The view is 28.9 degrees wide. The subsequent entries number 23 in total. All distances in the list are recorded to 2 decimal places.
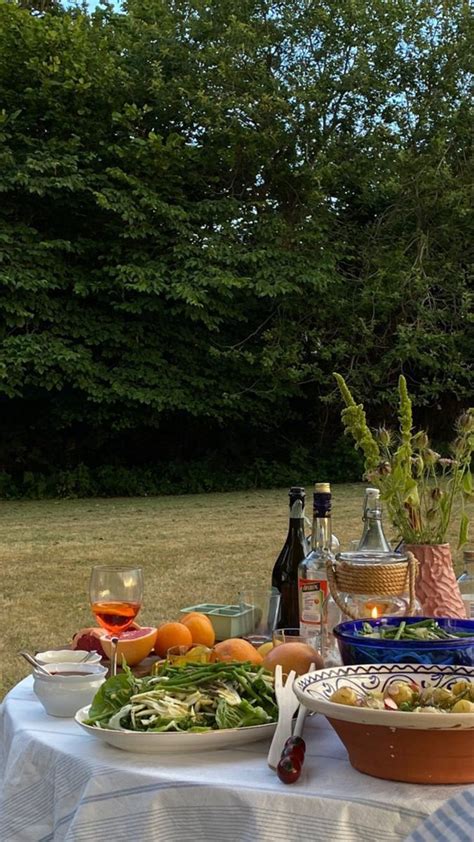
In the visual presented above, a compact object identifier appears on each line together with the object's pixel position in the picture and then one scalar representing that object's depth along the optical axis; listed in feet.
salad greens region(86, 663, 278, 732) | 3.92
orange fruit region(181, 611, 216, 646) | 5.74
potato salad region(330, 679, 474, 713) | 3.56
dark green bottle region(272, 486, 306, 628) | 6.70
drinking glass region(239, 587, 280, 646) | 6.29
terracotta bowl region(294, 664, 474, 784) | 3.26
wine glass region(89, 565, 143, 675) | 5.47
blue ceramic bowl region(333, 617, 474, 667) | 4.03
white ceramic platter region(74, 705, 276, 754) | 3.74
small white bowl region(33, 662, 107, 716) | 4.40
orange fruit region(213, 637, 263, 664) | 4.98
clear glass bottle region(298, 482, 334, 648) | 5.40
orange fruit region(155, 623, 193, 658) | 5.48
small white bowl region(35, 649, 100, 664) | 4.86
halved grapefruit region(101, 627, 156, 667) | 5.28
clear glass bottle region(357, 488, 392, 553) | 5.69
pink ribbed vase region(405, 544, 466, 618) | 5.30
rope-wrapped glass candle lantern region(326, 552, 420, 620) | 4.77
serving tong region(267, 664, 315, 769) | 3.69
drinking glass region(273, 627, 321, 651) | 5.10
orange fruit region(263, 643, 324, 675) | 4.65
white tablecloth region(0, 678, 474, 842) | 3.30
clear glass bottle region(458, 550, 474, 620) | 6.04
